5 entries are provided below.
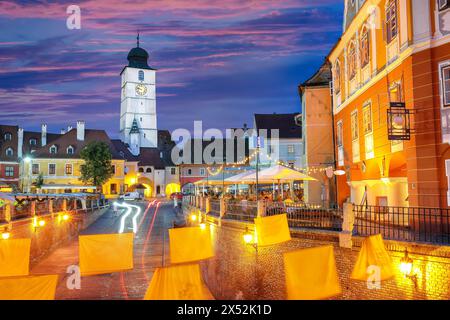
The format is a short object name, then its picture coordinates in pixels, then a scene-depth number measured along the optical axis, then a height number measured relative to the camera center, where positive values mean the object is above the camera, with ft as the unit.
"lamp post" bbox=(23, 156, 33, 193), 226.79 +10.31
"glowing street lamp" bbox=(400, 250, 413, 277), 38.14 -7.43
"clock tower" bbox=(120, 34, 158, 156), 338.13 +73.02
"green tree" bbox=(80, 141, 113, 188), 211.41 +12.03
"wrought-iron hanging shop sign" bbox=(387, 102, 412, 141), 49.08 +7.05
